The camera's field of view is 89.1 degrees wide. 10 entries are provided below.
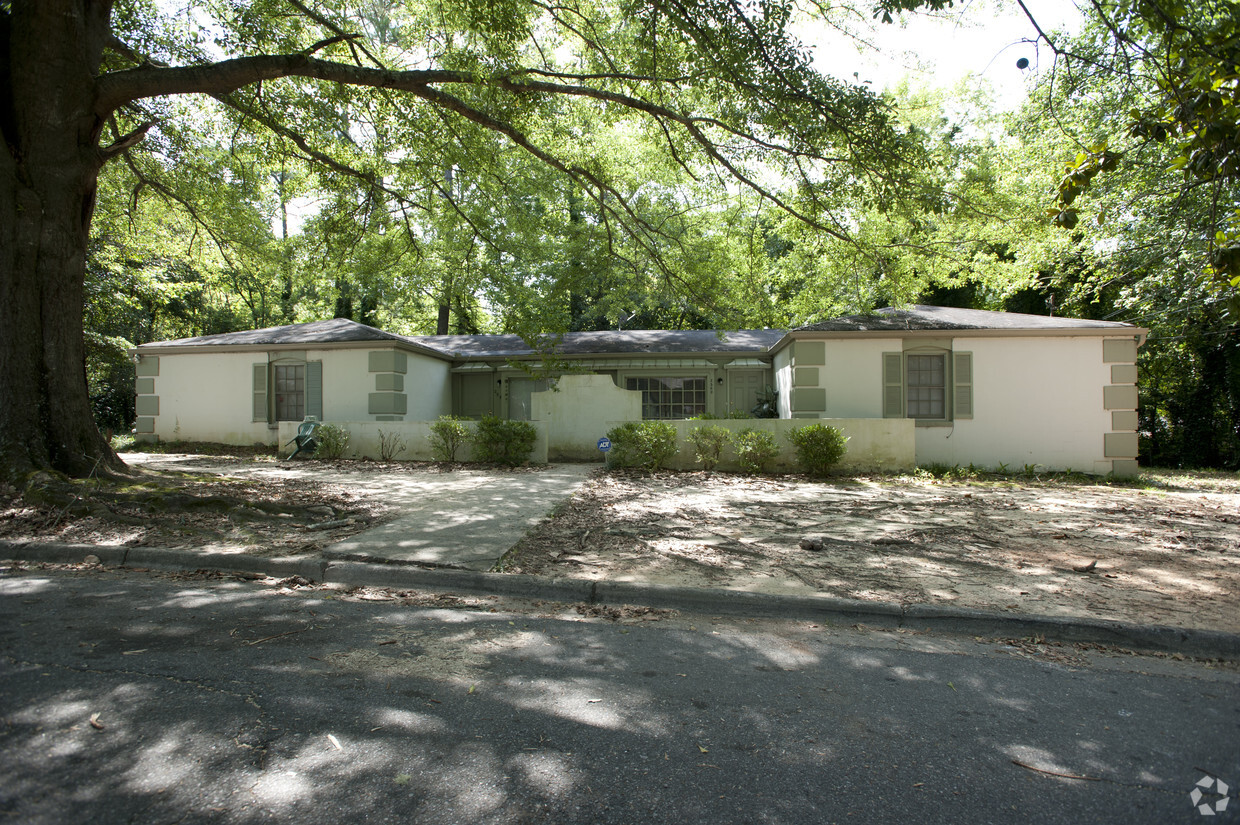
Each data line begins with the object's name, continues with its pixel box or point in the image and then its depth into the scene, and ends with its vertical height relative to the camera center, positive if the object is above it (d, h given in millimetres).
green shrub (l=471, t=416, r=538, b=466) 13023 -556
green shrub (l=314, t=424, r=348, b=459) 13891 -579
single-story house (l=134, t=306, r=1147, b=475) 13266 +719
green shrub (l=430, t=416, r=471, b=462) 13445 -519
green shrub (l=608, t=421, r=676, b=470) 12484 -658
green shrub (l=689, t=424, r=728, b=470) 12641 -624
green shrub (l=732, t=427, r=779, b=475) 12227 -764
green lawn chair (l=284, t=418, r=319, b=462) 14078 -510
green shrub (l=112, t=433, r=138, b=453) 15812 -676
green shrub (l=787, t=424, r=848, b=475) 11953 -684
